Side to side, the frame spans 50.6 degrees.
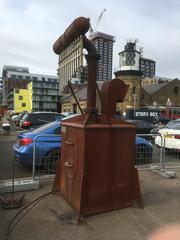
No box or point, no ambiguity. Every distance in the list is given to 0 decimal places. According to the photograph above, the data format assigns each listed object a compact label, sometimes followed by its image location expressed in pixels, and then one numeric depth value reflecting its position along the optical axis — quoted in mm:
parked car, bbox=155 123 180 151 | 6303
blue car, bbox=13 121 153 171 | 5109
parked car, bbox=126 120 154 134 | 13933
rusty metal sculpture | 3149
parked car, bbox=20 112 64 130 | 12265
